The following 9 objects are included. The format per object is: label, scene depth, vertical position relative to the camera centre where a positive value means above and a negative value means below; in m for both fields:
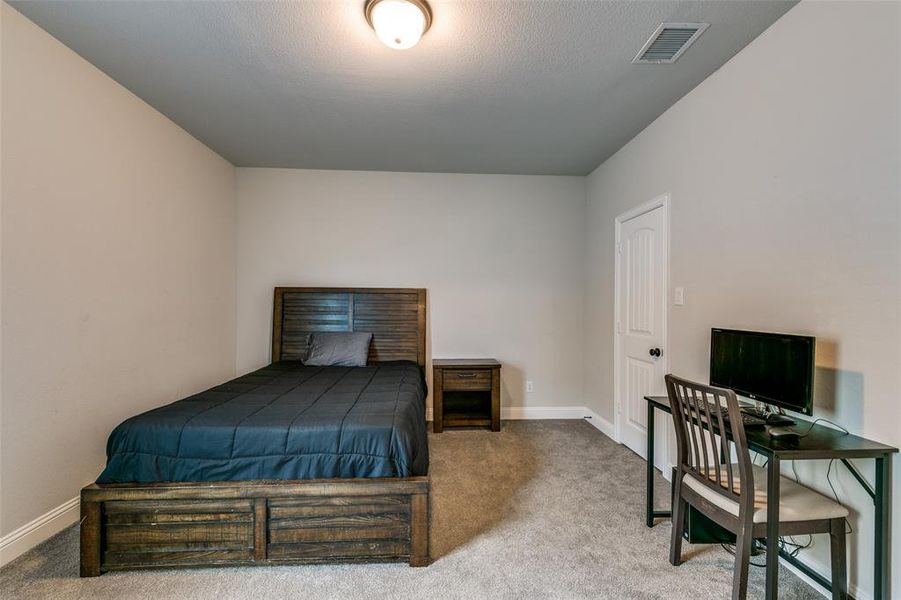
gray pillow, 3.66 -0.48
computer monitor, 1.58 -0.29
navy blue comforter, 1.82 -0.69
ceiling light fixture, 1.74 +1.25
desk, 1.41 -0.64
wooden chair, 1.48 -0.78
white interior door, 2.90 -0.16
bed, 1.78 -0.88
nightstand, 3.72 -0.81
